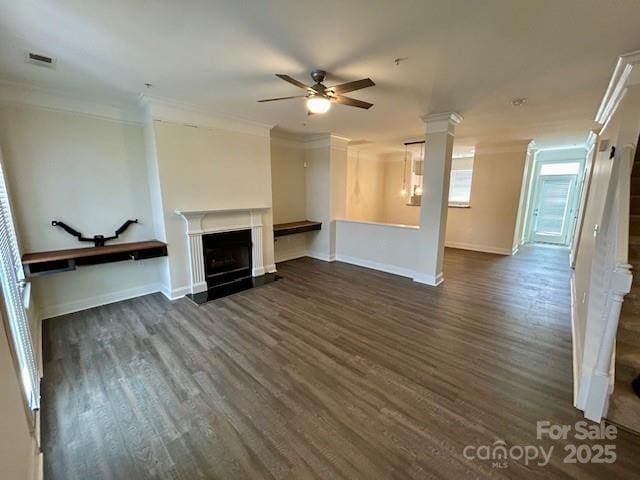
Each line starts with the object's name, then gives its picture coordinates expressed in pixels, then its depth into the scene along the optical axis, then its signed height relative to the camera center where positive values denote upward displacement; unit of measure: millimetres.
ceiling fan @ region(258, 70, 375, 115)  2348 +909
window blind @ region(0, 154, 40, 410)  1716 -925
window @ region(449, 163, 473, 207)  7668 +160
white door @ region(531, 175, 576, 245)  7559 -453
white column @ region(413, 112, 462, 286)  4125 -46
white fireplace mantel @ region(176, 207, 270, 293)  3993 -549
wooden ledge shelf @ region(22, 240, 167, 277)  2941 -769
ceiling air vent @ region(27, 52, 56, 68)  2369 +1156
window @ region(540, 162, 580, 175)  7309 +662
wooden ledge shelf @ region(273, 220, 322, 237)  5268 -726
